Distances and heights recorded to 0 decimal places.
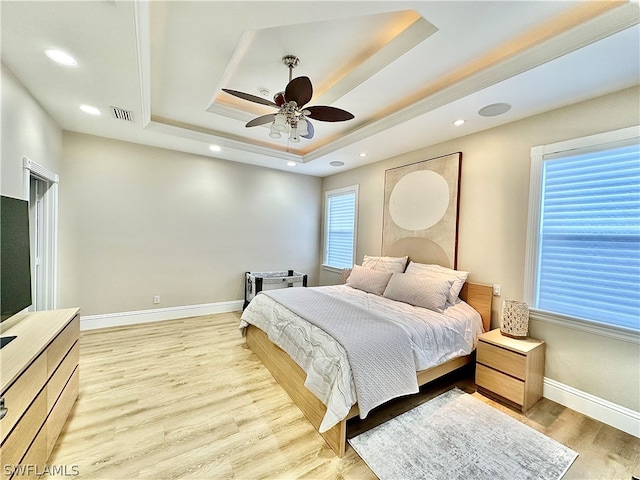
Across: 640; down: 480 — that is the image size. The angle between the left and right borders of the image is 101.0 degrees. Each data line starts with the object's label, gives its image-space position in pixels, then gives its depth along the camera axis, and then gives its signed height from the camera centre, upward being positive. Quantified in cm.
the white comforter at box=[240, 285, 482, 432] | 179 -94
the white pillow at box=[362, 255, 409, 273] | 366 -45
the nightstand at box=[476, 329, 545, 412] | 224 -118
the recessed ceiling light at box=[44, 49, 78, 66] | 186 +121
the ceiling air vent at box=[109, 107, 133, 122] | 280 +123
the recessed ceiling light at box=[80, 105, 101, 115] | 277 +122
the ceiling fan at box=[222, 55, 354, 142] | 205 +102
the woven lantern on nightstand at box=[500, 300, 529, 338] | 247 -78
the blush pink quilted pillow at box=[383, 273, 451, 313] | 277 -63
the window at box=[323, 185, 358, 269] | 493 +8
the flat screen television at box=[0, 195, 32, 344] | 168 -25
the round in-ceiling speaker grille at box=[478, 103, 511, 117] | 245 +121
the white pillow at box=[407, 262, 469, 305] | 293 -47
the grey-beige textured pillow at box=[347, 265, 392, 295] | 348 -66
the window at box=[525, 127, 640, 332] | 208 +7
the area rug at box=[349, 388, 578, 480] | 167 -149
